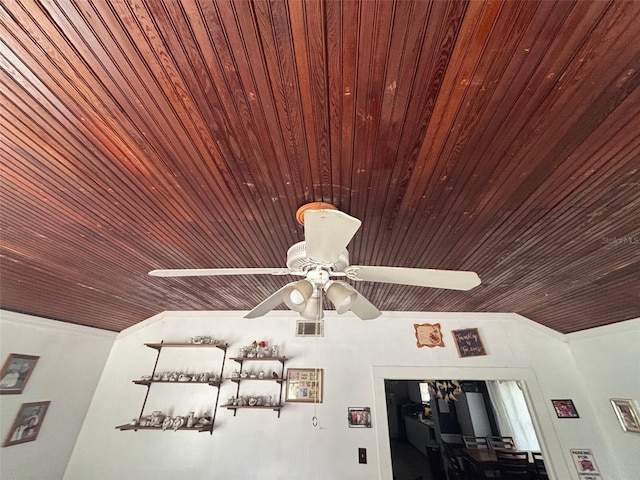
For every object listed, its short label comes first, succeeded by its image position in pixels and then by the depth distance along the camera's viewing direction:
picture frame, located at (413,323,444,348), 3.15
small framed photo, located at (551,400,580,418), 2.73
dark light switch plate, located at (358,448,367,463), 2.67
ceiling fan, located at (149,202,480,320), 1.23
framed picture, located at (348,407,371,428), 2.81
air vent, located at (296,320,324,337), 3.25
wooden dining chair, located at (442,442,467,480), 4.13
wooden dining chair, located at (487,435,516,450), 4.60
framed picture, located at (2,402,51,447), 2.43
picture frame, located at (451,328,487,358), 3.06
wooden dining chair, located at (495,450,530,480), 3.40
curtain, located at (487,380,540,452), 4.50
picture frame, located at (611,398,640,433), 2.38
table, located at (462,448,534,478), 3.56
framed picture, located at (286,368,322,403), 2.94
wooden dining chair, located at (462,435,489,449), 4.69
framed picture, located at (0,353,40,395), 2.39
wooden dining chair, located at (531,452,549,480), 3.61
